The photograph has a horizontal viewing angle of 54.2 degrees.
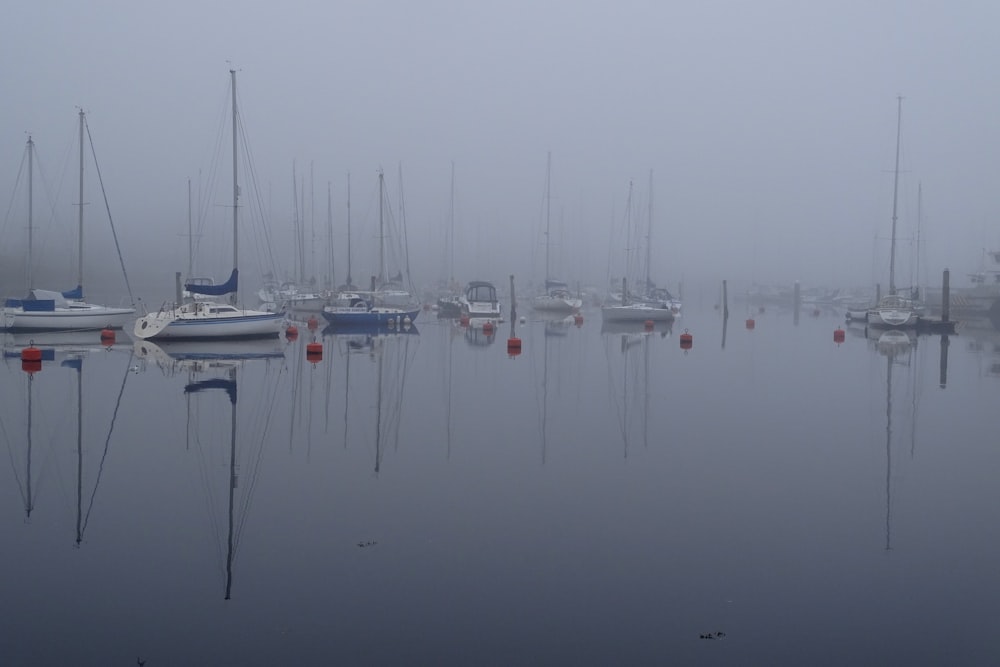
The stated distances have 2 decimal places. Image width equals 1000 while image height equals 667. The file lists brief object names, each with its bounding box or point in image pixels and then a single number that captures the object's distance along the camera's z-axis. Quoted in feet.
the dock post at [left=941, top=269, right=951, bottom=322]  166.30
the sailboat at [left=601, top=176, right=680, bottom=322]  196.24
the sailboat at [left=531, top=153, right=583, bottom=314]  241.14
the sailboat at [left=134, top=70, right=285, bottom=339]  120.78
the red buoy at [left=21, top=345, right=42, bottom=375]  84.33
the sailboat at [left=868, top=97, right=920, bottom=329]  172.24
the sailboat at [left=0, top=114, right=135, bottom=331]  131.75
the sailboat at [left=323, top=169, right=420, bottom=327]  165.07
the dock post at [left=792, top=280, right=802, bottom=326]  270.18
